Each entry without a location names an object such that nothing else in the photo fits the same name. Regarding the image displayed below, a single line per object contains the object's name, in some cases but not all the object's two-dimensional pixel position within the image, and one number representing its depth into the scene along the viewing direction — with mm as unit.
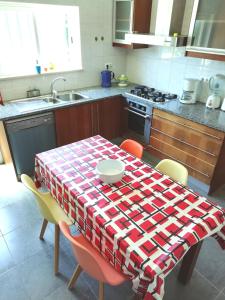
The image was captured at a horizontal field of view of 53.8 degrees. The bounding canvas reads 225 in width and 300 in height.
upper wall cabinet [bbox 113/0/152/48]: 2896
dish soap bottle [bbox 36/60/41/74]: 2943
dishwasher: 2465
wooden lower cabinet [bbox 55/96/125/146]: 2836
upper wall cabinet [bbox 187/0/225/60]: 2199
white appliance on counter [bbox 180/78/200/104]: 2699
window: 2715
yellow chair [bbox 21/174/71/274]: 1484
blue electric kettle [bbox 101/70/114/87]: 3488
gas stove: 2935
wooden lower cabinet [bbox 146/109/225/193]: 2312
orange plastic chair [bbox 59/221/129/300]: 1146
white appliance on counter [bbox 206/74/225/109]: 2576
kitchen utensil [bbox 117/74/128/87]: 3599
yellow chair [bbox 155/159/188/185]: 1697
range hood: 2420
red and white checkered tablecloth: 1081
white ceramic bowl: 1495
